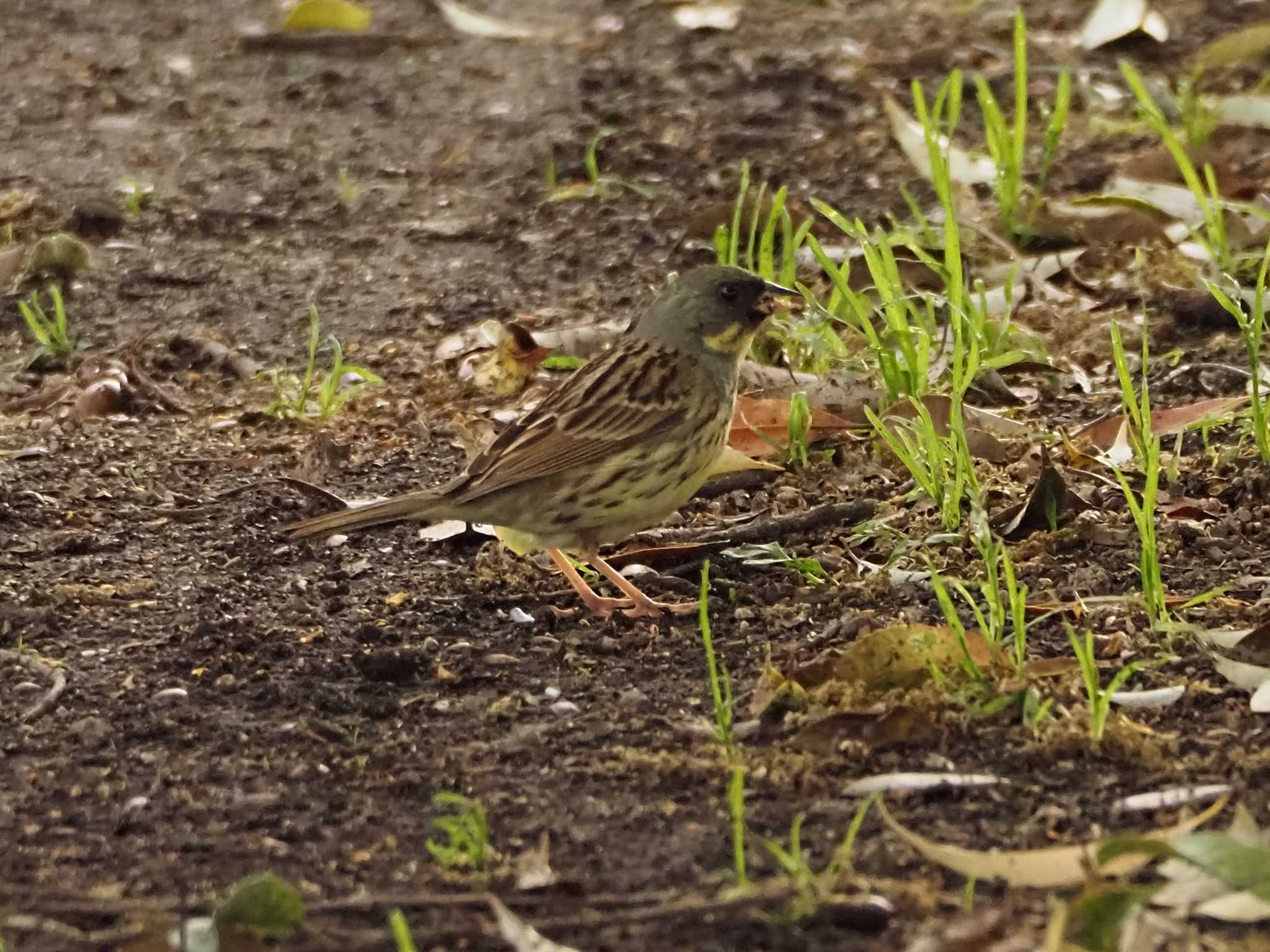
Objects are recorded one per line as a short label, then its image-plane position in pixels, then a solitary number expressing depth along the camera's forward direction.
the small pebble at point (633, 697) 8.23
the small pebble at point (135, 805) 7.37
